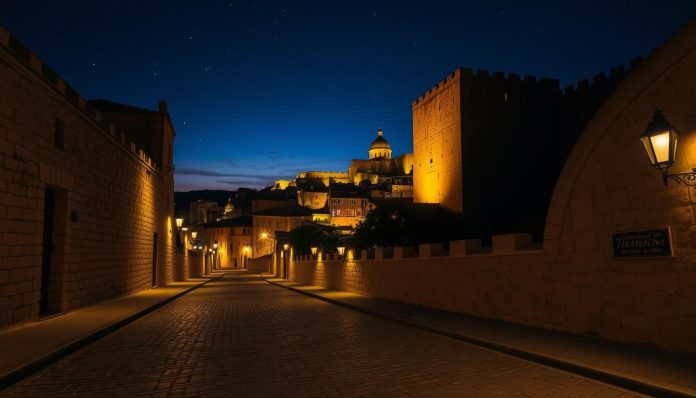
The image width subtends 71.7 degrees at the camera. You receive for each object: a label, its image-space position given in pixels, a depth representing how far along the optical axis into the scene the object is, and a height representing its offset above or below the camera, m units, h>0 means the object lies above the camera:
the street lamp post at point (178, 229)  33.40 +1.84
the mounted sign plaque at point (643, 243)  6.79 +0.05
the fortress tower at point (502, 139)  50.34 +11.85
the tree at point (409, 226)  46.16 +2.35
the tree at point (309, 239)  66.53 +1.77
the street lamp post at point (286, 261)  44.36 -0.86
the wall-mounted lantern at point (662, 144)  6.25 +1.32
